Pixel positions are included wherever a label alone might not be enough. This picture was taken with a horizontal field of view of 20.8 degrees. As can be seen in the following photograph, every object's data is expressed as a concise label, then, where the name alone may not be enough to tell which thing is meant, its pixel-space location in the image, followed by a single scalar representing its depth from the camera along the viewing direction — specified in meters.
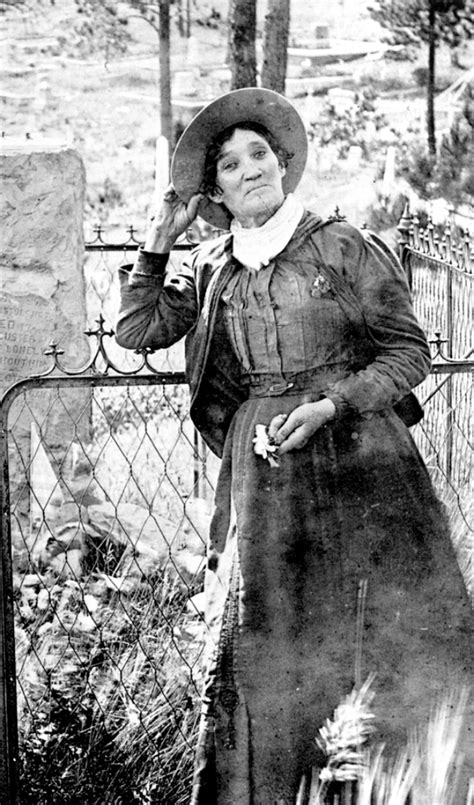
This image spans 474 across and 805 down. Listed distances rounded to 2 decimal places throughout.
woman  4.03
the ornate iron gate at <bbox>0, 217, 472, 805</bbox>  4.53
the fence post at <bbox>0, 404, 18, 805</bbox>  4.34
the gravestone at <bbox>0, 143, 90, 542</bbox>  5.75
